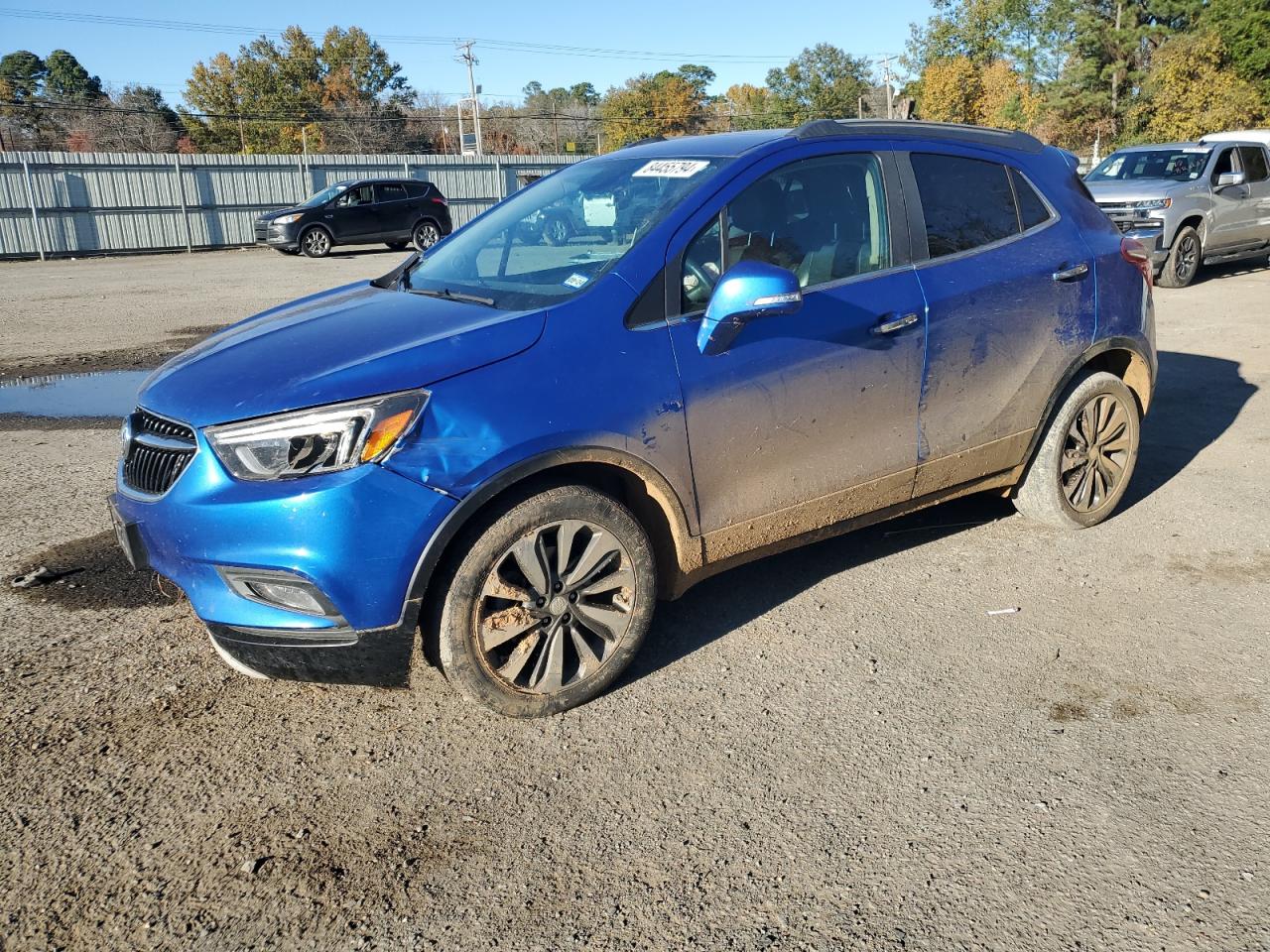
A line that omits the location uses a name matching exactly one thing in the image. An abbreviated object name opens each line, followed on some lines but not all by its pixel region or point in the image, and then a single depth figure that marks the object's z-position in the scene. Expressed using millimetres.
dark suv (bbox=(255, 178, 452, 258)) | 23953
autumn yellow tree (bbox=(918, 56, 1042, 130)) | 66188
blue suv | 2971
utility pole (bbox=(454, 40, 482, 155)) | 64750
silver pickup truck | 13289
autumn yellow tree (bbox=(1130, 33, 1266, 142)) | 36406
